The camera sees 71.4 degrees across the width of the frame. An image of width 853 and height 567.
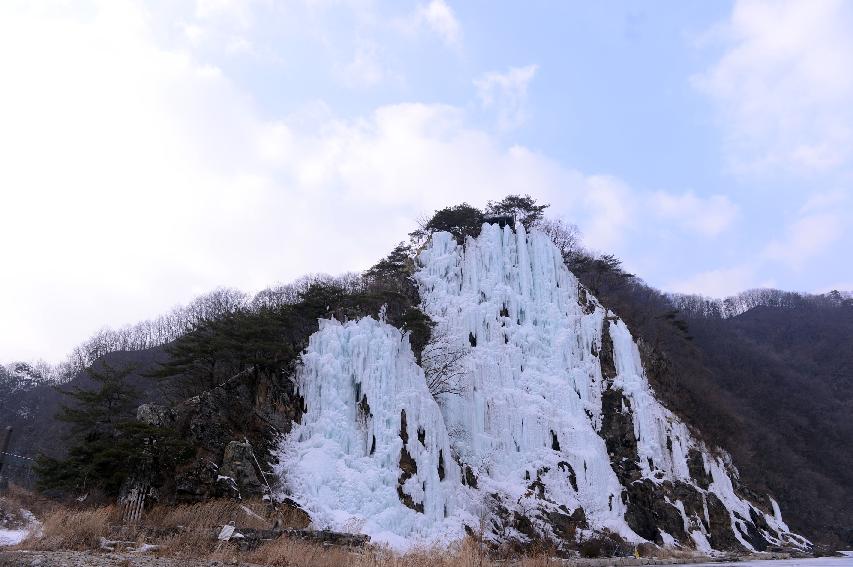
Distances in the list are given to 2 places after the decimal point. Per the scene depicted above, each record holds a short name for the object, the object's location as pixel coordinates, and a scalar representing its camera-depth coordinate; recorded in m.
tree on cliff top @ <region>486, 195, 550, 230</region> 46.38
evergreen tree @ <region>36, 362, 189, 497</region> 18.35
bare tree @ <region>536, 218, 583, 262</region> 51.75
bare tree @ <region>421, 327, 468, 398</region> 30.06
